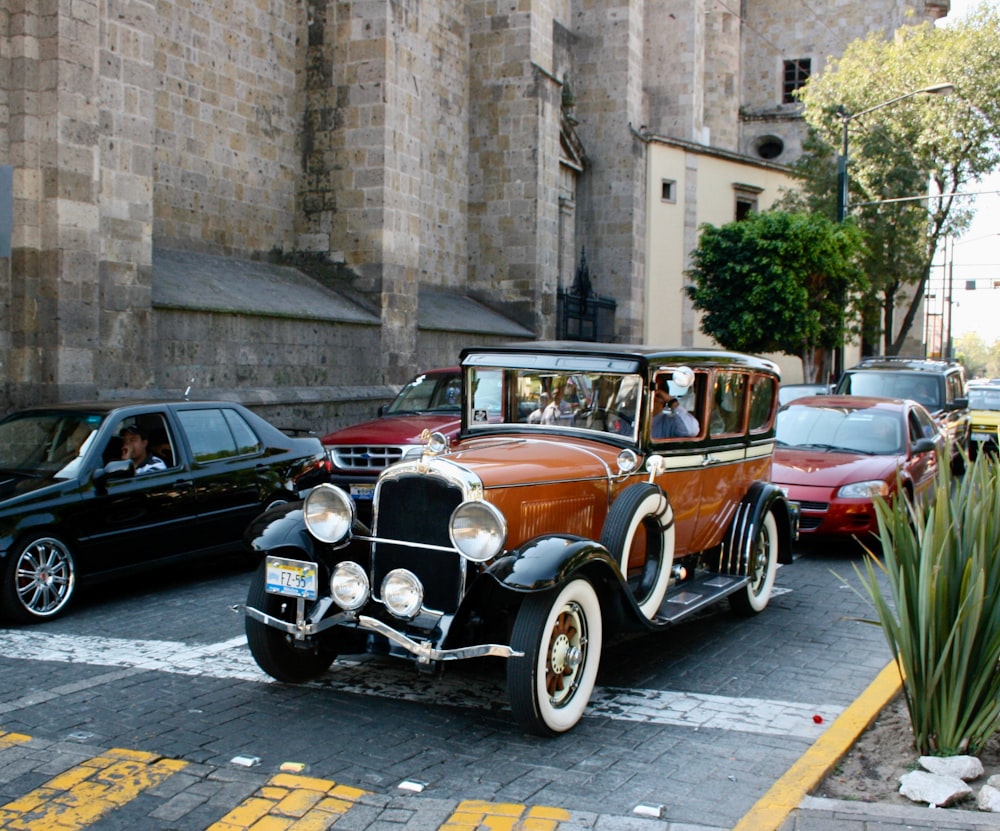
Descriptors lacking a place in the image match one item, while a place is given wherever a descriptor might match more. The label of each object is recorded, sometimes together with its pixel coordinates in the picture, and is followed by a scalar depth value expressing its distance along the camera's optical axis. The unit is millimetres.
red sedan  10227
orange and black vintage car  5090
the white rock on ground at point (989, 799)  3996
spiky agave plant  4438
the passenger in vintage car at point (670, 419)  6658
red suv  11516
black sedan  7312
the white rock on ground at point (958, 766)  4305
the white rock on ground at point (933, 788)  4088
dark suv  16359
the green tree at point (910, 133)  28875
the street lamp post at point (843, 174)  23473
